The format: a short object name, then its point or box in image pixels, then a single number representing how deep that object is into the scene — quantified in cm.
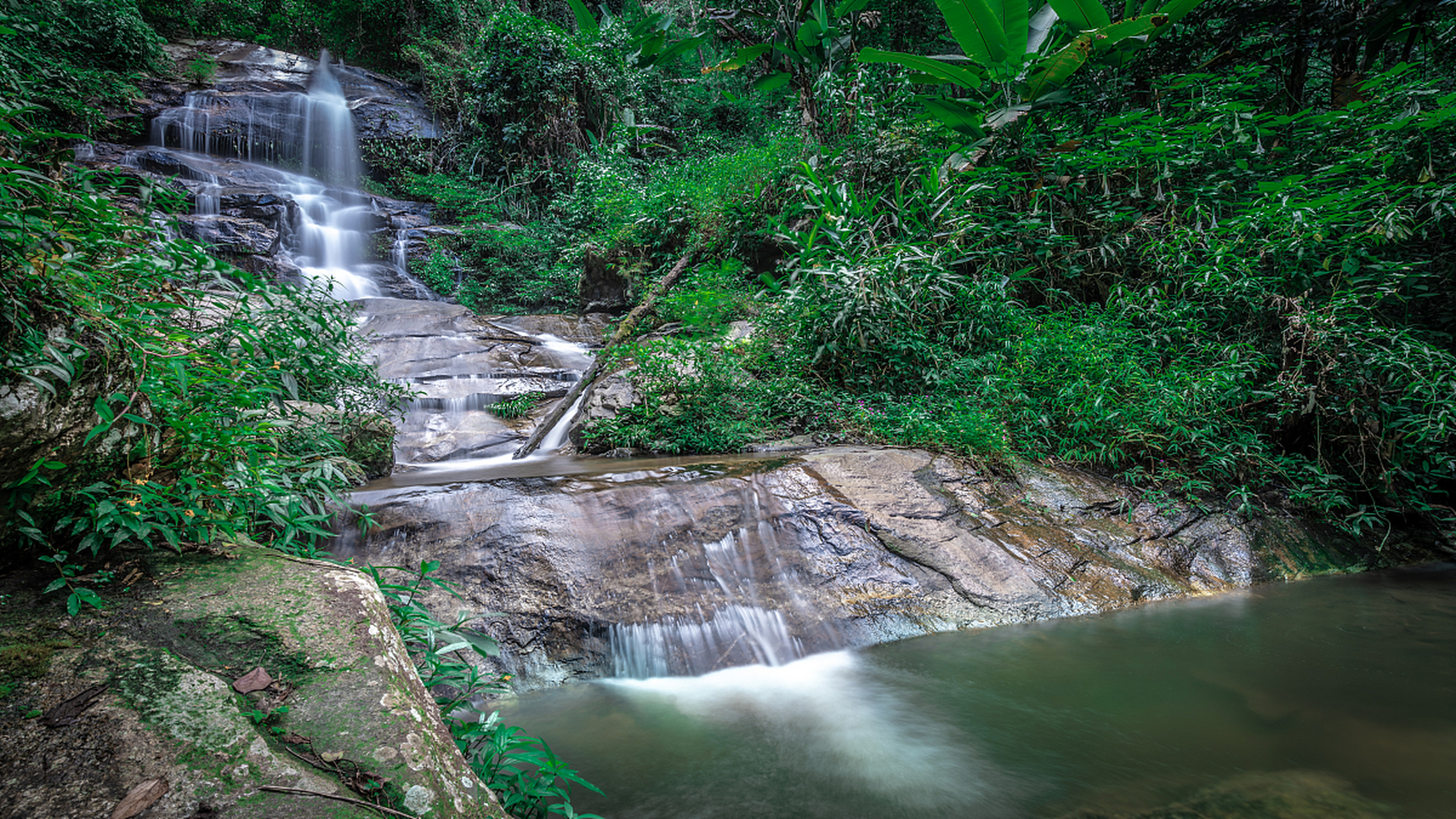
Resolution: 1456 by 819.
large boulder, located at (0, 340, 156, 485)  149
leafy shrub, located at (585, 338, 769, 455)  555
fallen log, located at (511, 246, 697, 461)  638
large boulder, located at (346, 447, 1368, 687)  338
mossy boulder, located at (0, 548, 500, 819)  117
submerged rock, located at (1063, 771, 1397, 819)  197
